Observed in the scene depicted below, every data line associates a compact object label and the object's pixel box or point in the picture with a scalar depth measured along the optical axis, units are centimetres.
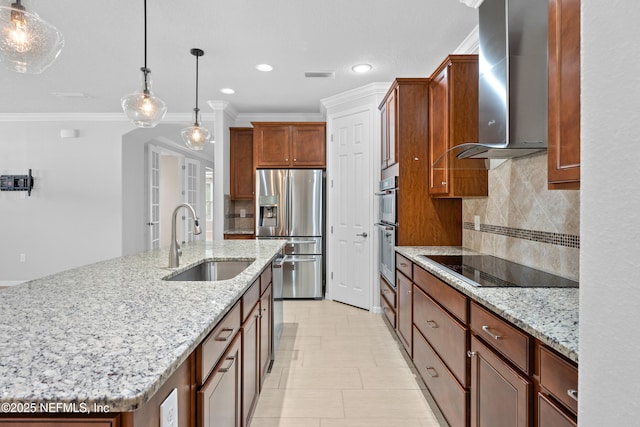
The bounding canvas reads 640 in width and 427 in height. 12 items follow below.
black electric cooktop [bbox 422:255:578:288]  160
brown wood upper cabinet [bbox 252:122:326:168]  473
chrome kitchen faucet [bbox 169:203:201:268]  198
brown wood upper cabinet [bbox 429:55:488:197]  256
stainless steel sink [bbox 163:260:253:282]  234
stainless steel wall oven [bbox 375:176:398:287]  318
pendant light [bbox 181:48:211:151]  328
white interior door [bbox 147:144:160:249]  612
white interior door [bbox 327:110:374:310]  414
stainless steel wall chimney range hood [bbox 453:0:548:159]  171
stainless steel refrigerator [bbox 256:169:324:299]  462
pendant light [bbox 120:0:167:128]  235
